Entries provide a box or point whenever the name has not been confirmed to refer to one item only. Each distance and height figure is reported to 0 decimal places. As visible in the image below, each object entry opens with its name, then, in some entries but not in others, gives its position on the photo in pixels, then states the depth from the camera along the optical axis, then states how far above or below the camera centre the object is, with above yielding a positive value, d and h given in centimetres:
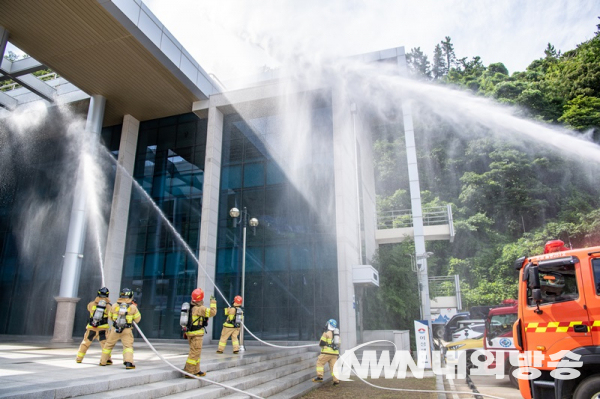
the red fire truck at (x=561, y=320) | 534 -31
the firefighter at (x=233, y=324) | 1194 -71
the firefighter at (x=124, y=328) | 809 -56
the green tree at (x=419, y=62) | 7269 +4556
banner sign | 1288 -141
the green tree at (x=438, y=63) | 7512 +4654
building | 1698 +607
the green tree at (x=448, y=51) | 7788 +4932
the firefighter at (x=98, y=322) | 895 -46
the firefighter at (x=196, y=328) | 788 -56
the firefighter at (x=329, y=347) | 1021 -120
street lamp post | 1255 +296
